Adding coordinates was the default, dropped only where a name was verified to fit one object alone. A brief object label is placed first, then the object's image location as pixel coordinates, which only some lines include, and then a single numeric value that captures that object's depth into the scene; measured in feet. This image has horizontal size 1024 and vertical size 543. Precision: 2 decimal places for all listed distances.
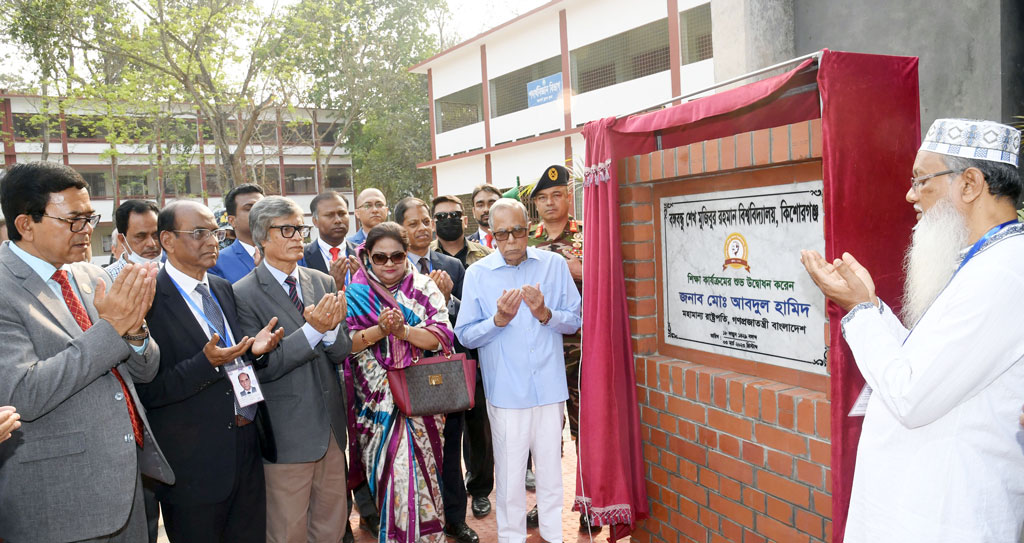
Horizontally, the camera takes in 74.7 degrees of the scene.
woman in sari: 12.24
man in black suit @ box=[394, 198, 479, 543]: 13.93
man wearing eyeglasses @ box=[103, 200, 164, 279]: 14.83
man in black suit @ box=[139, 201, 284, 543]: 9.68
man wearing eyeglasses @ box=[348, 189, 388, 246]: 17.89
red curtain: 7.62
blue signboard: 65.89
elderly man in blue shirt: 12.30
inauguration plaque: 8.45
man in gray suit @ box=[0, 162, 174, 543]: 7.39
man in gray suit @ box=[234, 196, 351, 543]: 10.88
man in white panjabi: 5.85
